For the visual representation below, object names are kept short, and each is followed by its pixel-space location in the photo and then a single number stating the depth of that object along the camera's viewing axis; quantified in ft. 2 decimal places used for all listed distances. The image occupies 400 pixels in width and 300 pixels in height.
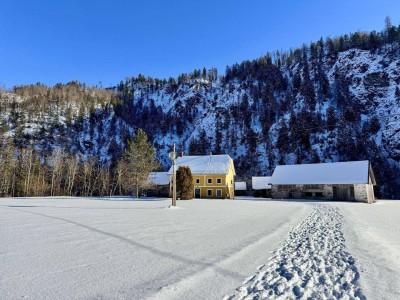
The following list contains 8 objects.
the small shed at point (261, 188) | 186.60
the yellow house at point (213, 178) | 160.04
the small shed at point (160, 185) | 163.12
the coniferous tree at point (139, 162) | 134.82
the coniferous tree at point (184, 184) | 124.88
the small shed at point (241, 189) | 219.20
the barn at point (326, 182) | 126.41
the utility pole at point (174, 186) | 71.92
